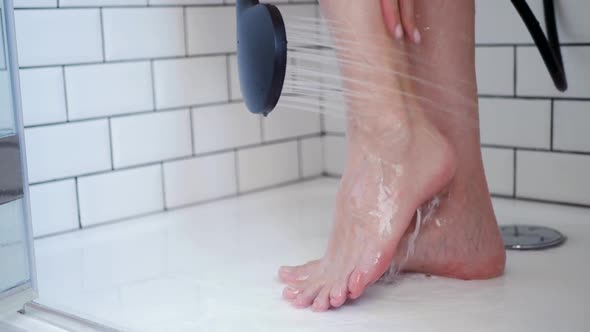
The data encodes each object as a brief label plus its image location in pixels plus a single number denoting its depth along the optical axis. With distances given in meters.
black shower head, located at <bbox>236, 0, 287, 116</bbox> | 1.39
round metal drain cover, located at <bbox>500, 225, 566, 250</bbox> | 1.61
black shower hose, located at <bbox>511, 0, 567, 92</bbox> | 1.68
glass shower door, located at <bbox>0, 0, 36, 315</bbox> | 1.42
